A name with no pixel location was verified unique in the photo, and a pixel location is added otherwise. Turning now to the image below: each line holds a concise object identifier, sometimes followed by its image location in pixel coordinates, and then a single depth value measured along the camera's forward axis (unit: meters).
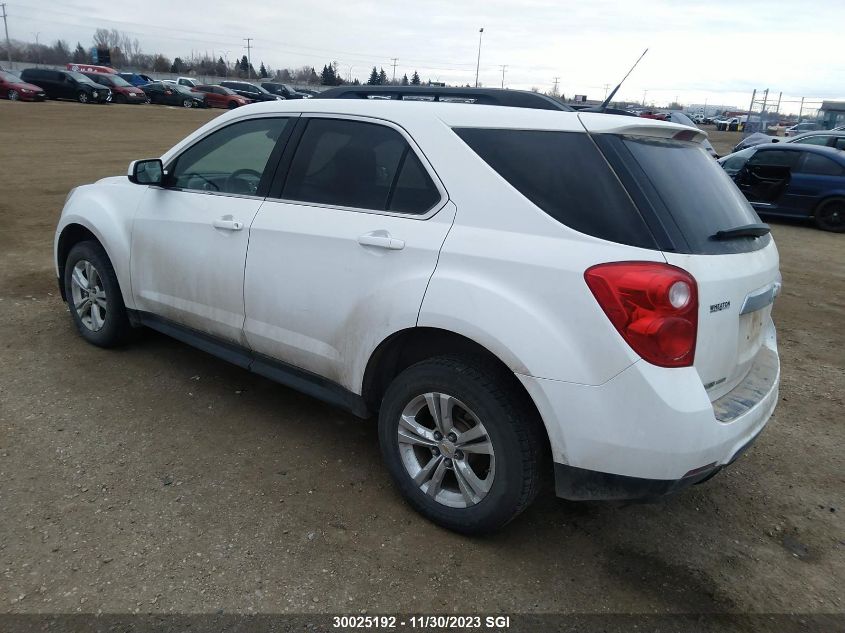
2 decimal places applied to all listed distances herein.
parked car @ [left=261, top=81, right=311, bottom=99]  44.56
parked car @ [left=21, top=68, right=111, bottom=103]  33.59
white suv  2.34
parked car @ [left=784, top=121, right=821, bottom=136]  37.21
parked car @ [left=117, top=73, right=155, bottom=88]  47.62
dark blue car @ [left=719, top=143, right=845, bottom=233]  11.18
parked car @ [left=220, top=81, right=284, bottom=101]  41.66
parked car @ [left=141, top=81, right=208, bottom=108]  39.56
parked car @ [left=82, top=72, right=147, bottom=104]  36.89
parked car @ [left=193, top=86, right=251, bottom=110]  39.50
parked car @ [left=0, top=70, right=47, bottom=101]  30.78
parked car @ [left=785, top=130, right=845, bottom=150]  15.48
